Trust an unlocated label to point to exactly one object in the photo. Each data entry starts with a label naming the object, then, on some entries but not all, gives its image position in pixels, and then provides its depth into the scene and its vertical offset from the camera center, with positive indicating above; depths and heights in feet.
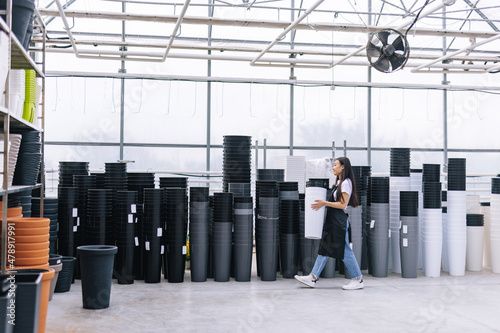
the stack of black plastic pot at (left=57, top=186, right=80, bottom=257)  19.80 -1.75
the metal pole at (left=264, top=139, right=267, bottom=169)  33.50 +1.33
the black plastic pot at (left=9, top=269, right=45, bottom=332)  9.32 -2.29
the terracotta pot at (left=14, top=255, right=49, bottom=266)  12.35 -2.03
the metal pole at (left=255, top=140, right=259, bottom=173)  33.68 +1.28
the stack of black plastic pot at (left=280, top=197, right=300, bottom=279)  20.90 -2.32
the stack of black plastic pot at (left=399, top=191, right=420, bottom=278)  21.53 -2.24
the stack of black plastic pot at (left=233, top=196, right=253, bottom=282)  20.38 -2.33
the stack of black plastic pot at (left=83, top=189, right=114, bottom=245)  19.94 -1.61
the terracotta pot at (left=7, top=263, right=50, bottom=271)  12.23 -2.15
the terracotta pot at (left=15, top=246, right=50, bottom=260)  12.39 -1.87
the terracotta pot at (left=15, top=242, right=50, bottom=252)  12.39 -1.70
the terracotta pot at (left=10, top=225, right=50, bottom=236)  12.37 -1.35
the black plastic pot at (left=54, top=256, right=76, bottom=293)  17.93 -3.43
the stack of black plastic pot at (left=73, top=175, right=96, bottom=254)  20.31 -0.99
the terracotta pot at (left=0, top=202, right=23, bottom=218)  13.69 -1.03
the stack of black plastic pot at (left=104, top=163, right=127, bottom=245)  21.15 -0.19
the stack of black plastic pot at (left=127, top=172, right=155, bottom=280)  20.04 -1.33
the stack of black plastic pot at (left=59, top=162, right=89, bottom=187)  22.00 +0.03
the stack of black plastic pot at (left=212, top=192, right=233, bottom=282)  20.26 -2.21
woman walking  18.72 -1.83
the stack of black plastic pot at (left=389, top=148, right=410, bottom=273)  22.44 -0.46
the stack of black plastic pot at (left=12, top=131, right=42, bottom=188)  14.06 +0.28
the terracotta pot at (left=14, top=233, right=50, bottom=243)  12.39 -1.53
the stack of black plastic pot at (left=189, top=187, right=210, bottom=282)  20.15 -2.16
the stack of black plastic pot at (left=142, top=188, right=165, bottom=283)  19.76 -2.14
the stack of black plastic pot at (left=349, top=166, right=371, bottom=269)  22.26 -0.92
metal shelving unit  10.79 +1.16
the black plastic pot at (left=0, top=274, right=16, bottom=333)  8.29 -2.04
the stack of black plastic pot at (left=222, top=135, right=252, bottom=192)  21.79 +0.60
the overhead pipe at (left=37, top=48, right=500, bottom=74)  30.76 +6.66
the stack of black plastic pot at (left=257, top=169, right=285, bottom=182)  23.48 -0.02
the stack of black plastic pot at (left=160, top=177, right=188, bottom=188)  21.80 -0.37
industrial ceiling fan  19.75 +4.52
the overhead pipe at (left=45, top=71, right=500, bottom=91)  34.58 +6.12
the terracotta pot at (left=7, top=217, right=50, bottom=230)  12.35 -1.16
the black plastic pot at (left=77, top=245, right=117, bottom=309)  15.52 -2.90
